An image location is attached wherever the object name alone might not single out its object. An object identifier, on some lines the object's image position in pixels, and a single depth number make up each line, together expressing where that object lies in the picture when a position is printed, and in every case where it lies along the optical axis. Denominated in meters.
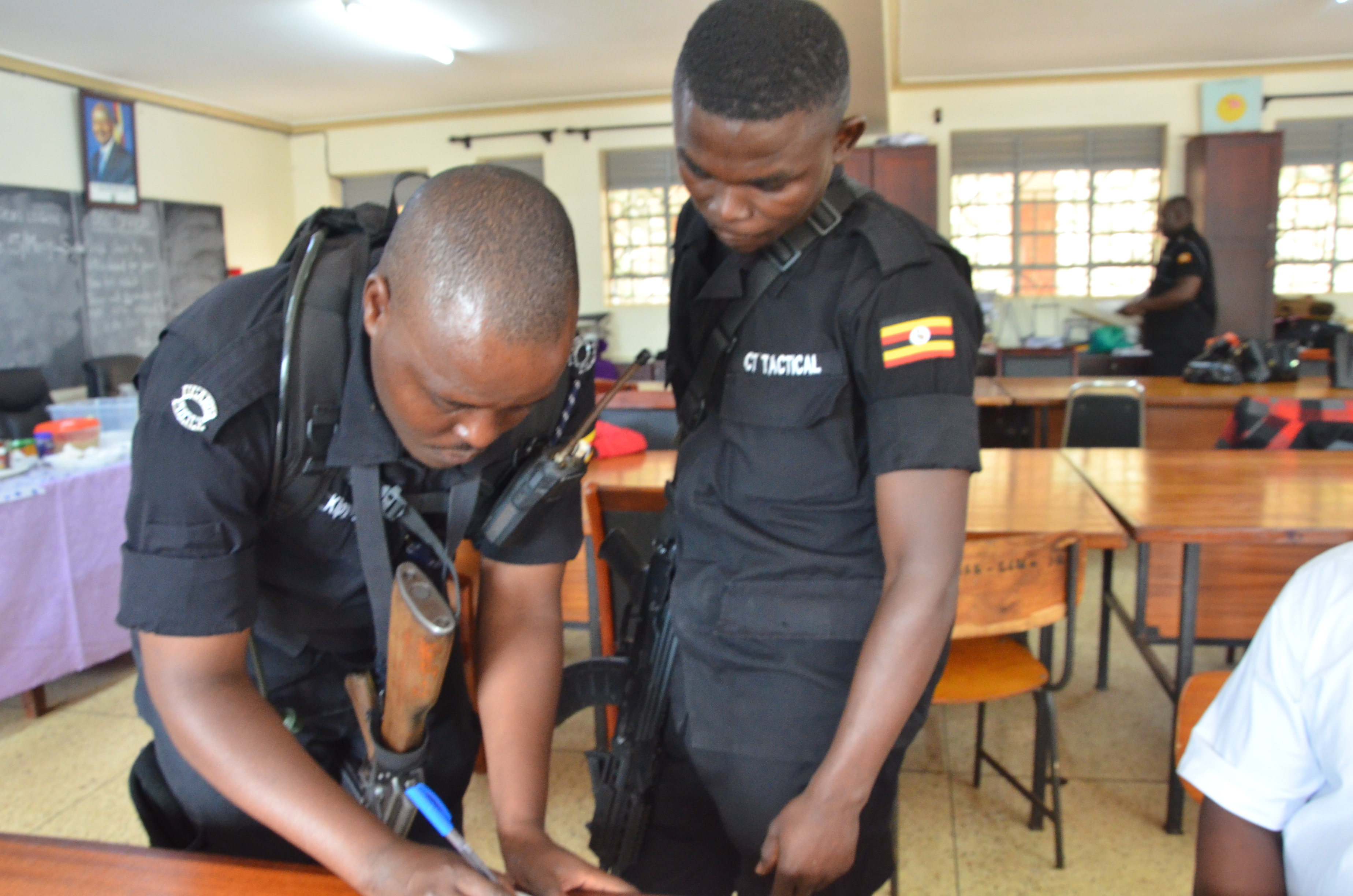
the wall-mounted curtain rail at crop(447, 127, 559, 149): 8.62
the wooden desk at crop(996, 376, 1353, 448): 3.92
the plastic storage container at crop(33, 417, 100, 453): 3.17
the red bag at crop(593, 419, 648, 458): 2.88
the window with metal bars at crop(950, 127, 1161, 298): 8.05
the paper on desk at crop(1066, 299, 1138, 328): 8.08
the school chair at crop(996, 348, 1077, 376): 5.38
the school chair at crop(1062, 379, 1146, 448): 3.63
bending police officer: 0.77
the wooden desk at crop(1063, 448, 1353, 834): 1.99
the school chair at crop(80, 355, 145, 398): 6.18
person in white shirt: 0.84
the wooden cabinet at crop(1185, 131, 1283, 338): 7.34
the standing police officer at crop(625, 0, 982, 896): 0.94
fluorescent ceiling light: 5.61
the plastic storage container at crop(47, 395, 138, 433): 4.07
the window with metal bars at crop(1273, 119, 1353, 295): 7.72
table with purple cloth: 2.73
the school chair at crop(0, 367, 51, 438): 5.02
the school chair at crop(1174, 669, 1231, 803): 1.22
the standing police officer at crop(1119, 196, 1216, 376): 5.85
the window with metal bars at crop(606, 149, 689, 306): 8.66
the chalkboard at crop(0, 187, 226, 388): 6.05
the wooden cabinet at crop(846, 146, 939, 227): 7.71
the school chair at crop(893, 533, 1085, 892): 1.75
